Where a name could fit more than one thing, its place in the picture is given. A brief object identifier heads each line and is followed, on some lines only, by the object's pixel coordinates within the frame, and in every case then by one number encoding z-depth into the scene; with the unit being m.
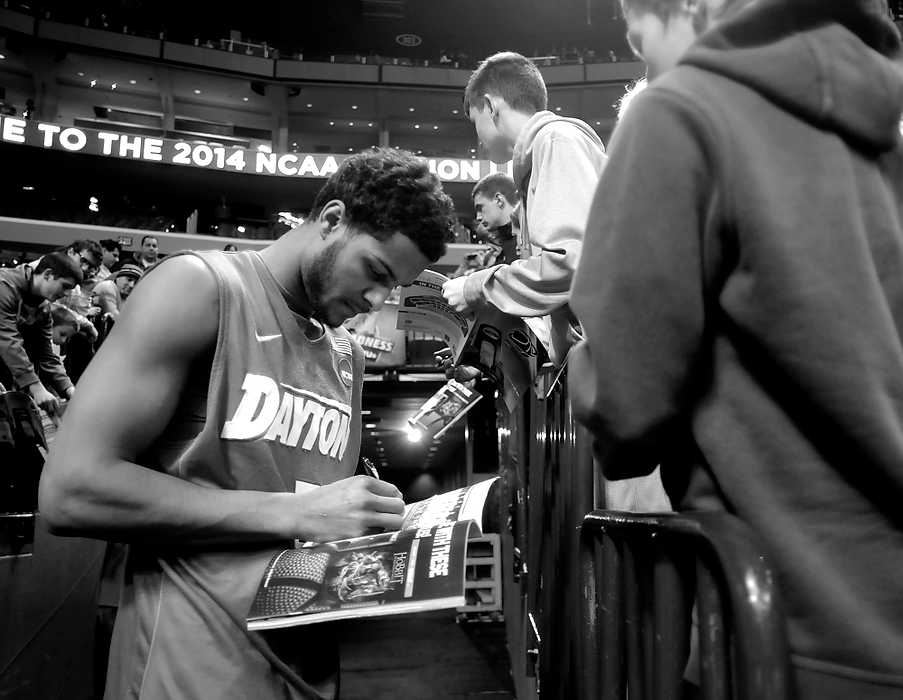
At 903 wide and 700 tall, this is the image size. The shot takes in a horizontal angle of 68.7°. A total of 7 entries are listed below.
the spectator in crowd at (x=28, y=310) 4.55
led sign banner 19.83
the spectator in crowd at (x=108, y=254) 8.31
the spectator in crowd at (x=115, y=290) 6.74
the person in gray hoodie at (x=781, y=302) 0.61
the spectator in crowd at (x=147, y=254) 7.40
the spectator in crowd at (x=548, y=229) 1.84
